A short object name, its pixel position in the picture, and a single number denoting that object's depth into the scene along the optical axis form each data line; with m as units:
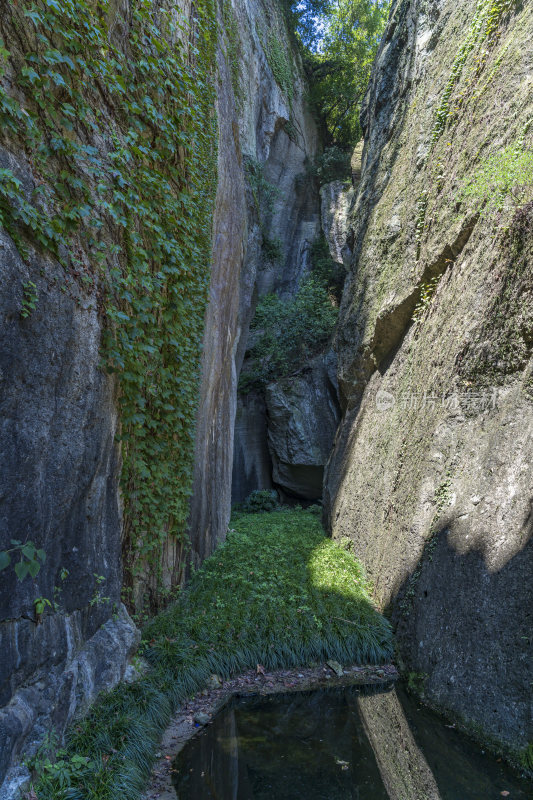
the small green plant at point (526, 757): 3.48
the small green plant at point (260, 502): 13.68
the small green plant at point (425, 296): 6.98
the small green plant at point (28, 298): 2.86
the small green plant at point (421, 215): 7.45
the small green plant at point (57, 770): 2.85
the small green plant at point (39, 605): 2.99
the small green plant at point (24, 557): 2.60
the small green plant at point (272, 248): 17.55
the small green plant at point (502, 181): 4.92
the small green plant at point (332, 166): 19.75
